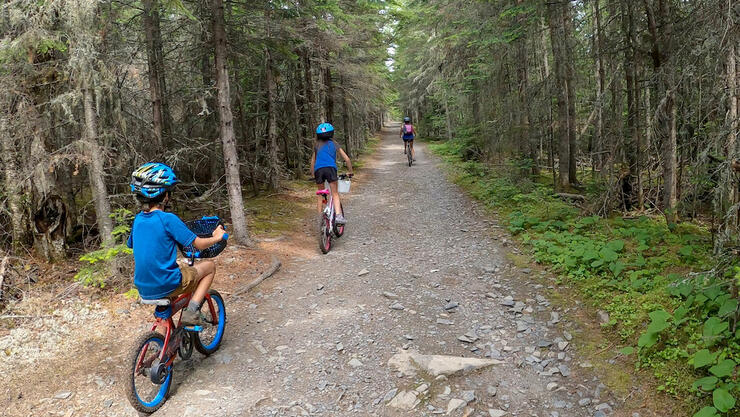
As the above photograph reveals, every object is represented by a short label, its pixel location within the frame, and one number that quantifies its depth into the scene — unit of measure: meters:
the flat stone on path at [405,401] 3.46
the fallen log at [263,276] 6.05
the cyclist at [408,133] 19.77
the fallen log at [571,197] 10.62
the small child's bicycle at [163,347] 3.44
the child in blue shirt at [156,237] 3.55
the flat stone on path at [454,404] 3.36
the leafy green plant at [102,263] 5.18
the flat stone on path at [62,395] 3.83
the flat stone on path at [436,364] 3.84
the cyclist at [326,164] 7.86
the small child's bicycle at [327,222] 7.66
